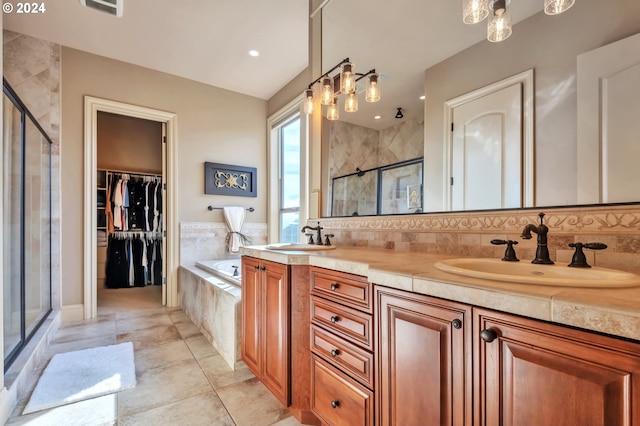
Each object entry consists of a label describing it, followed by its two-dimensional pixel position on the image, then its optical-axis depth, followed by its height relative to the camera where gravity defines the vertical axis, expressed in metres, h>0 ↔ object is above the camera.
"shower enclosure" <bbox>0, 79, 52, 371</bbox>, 1.92 -0.10
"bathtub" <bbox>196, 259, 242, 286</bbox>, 2.53 -0.60
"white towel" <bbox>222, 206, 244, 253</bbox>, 3.73 -0.18
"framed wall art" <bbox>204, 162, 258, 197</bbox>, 3.68 +0.44
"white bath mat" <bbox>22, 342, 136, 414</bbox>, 1.65 -1.08
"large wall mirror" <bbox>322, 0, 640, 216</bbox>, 1.01 +0.56
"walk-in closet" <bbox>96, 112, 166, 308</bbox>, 4.37 +0.08
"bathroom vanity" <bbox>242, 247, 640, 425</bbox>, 0.55 -0.36
